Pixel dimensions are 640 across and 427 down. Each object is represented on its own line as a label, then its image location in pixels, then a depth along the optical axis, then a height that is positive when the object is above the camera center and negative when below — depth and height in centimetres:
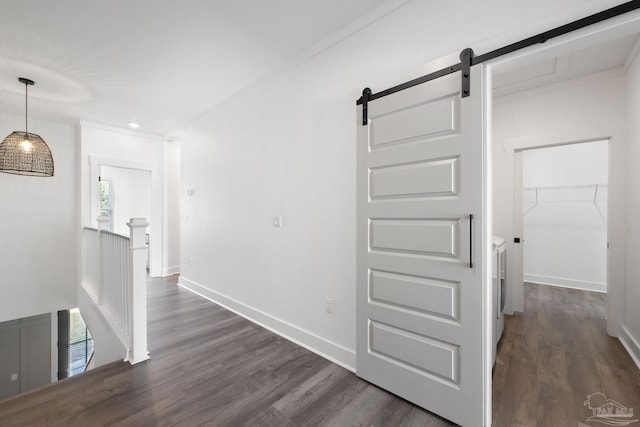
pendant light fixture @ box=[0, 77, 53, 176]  276 +62
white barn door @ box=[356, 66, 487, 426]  150 -22
